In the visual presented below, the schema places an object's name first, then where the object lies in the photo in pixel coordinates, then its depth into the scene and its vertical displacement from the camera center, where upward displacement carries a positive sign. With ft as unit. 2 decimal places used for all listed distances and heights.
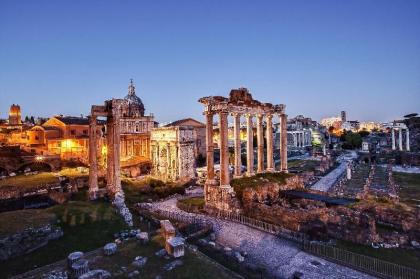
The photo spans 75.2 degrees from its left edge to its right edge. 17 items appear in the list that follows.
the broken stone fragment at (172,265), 42.96 -19.60
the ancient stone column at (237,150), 99.86 -3.04
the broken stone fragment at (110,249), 48.25 -18.68
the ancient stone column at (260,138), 105.40 +1.26
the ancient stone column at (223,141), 86.18 +0.33
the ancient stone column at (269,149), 110.52 -3.26
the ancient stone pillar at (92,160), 90.33 -5.09
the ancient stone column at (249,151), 103.81 -3.66
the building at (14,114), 252.42 +30.26
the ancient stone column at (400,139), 259.92 -0.77
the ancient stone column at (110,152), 91.97 -2.74
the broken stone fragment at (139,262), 43.68 -19.20
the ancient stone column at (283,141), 110.70 -0.32
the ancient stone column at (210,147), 91.27 -1.61
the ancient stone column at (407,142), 247.29 -3.60
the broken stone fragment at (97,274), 39.01 -18.80
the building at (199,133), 231.30 +8.44
